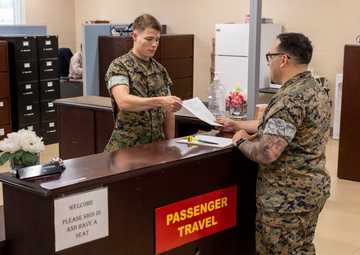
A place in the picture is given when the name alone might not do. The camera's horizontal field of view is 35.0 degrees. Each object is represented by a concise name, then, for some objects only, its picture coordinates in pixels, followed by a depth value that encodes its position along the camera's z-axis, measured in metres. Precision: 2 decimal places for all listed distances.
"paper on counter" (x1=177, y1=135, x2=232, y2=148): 2.95
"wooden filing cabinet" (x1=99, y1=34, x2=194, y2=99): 8.25
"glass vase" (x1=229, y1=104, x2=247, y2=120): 3.77
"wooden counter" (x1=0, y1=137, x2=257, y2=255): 2.21
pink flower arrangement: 3.75
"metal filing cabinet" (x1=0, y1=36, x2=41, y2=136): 7.23
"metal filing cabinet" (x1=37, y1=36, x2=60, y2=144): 7.53
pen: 3.02
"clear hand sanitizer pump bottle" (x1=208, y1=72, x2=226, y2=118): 3.95
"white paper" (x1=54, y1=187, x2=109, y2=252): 2.17
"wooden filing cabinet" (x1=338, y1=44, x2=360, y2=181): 5.69
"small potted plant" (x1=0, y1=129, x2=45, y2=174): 2.38
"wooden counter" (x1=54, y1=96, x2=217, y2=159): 4.54
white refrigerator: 8.27
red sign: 2.61
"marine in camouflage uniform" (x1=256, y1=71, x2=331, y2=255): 2.53
